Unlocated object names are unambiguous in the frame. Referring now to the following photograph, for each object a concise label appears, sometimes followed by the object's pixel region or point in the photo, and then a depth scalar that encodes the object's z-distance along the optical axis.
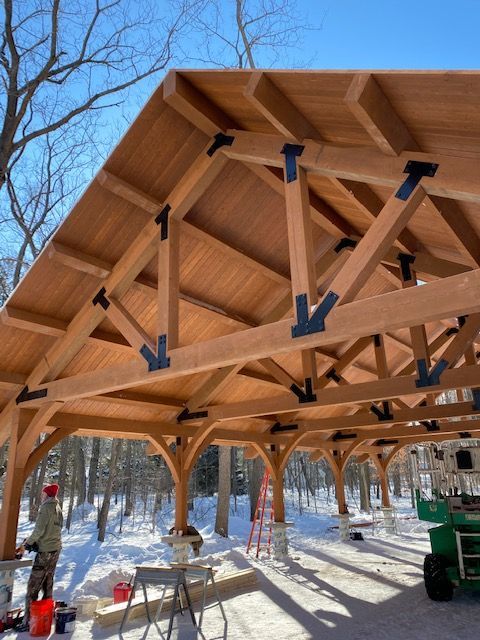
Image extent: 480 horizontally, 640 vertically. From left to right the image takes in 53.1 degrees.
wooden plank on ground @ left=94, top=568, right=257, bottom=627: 6.43
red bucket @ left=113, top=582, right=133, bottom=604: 7.25
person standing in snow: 6.69
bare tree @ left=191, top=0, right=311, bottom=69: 12.24
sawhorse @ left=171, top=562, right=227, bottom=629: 6.16
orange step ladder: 14.63
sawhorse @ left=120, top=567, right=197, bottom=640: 5.81
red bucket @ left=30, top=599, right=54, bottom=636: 5.94
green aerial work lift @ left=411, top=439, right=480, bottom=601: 7.12
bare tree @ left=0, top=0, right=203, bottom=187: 8.47
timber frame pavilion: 3.67
